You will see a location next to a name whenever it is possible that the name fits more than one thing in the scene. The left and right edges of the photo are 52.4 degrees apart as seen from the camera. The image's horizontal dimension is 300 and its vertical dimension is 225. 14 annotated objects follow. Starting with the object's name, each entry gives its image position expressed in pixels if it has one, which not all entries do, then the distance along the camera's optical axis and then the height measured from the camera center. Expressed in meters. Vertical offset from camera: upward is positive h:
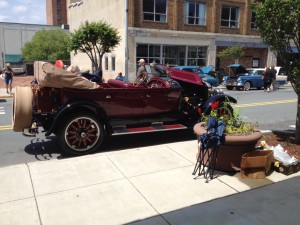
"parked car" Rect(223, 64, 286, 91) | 20.86 -0.87
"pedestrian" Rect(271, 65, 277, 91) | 20.37 -0.74
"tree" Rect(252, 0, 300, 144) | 5.83 +0.75
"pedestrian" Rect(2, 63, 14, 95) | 17.67 -0.66
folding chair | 4.96 -1.30
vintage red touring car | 5.91 -0.90
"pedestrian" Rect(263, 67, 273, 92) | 20.55 -0.76
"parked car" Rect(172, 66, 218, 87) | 19.97 -0.35
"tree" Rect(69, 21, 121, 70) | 20.68 +1.84
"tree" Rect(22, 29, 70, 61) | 59.47 +3.31
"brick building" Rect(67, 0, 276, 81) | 25.94 +3.17
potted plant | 5.05 -1.25
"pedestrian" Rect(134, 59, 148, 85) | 7.95 -0.25
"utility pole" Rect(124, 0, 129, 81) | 20.84 +0.95
